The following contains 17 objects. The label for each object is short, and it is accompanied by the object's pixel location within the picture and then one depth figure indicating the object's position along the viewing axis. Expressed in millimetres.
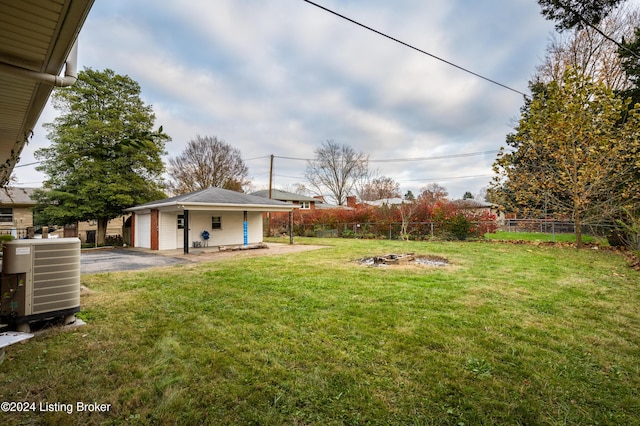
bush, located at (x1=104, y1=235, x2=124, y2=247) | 15959
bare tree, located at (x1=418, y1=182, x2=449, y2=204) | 17000
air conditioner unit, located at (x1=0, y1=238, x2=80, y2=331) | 2957
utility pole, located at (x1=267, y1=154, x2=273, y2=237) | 21578
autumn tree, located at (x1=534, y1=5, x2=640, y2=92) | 13945
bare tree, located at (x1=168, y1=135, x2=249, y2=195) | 25969
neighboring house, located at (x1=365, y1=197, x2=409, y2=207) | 36122
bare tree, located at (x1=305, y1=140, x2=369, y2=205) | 35938
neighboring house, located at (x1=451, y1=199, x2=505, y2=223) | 15562
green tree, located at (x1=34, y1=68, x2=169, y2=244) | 14320
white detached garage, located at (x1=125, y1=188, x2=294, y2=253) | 12969
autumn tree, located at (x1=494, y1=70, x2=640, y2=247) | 9805
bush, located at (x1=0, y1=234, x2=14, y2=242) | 4160
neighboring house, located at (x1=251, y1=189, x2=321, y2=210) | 32844
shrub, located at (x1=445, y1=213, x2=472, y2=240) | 14891
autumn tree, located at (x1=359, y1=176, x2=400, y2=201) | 37062
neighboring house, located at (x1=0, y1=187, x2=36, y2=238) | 20562
